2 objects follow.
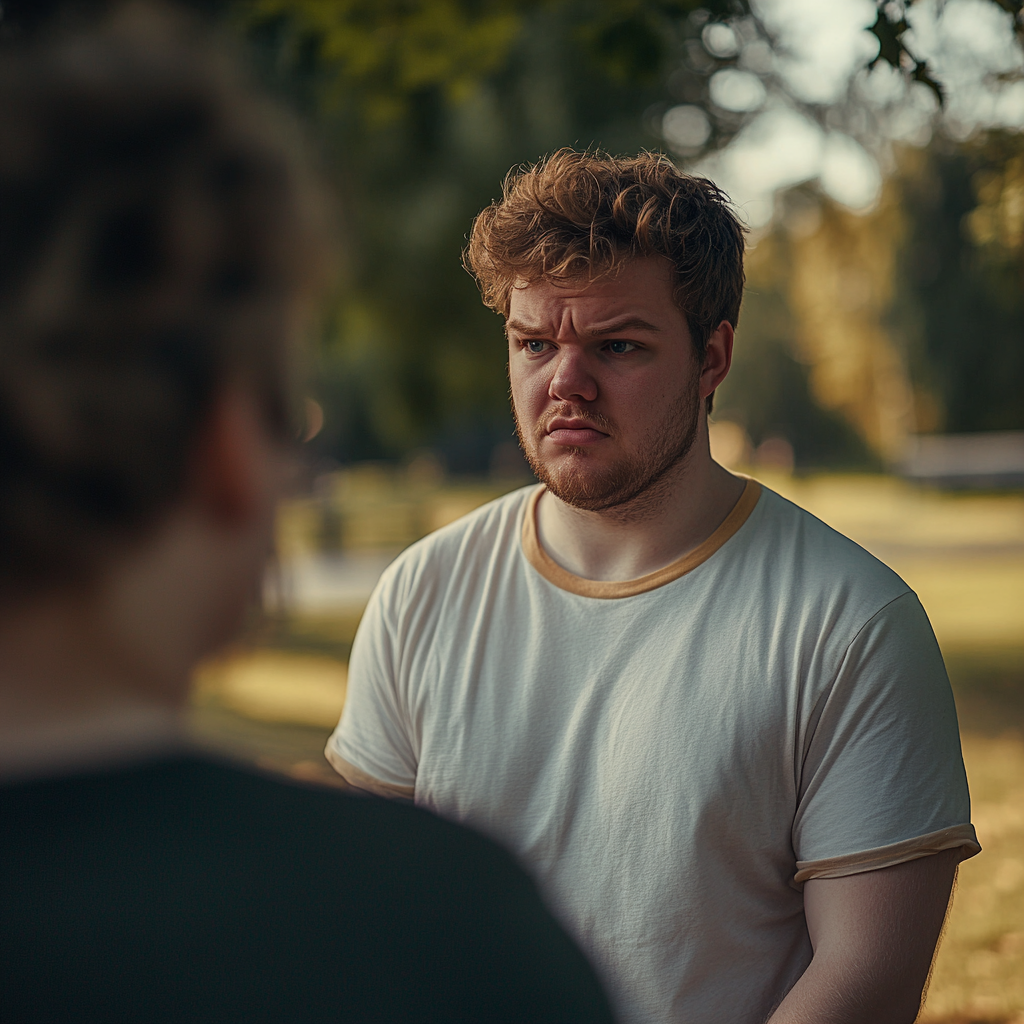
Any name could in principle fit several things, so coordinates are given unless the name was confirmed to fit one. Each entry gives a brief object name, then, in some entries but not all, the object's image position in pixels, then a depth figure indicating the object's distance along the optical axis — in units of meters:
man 1.78
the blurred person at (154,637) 0.73
